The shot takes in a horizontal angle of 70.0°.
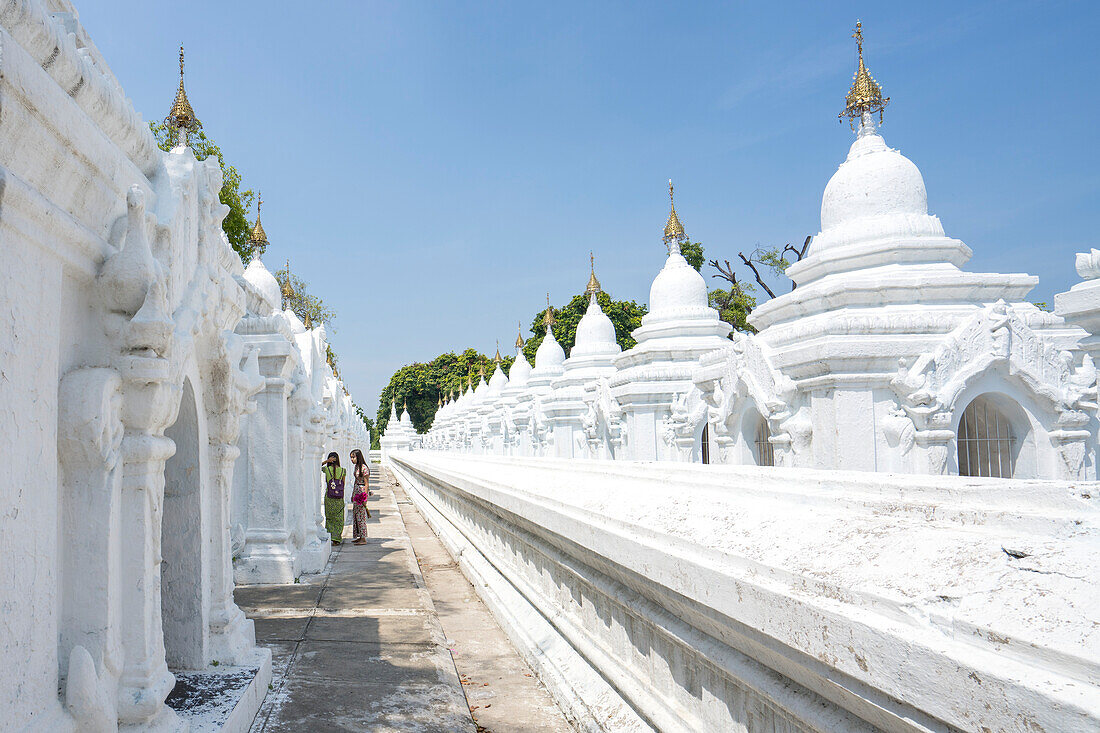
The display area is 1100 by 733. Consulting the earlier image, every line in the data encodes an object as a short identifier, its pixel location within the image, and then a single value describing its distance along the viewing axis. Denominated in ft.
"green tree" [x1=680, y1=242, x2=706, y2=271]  146.97
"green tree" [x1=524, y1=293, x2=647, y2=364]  153.48
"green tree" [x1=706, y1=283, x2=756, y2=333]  131.85
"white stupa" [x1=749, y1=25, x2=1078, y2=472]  24.97
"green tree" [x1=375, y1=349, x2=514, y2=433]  265.75
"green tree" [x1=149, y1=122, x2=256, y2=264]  78.79
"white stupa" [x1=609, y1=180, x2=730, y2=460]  45.75
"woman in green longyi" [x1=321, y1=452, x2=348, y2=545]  35.53
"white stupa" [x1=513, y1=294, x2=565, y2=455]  81.76
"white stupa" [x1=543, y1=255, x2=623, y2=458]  64.64
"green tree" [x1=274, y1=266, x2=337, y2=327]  123.95
